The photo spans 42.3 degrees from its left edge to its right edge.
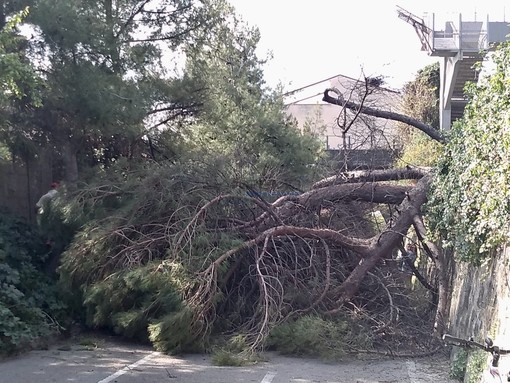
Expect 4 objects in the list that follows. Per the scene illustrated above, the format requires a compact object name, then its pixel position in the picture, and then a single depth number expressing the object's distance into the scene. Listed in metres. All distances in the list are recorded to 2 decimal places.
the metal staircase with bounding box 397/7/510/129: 21.41
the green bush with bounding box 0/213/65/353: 8.77
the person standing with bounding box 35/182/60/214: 11.45
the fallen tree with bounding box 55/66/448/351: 9.34
